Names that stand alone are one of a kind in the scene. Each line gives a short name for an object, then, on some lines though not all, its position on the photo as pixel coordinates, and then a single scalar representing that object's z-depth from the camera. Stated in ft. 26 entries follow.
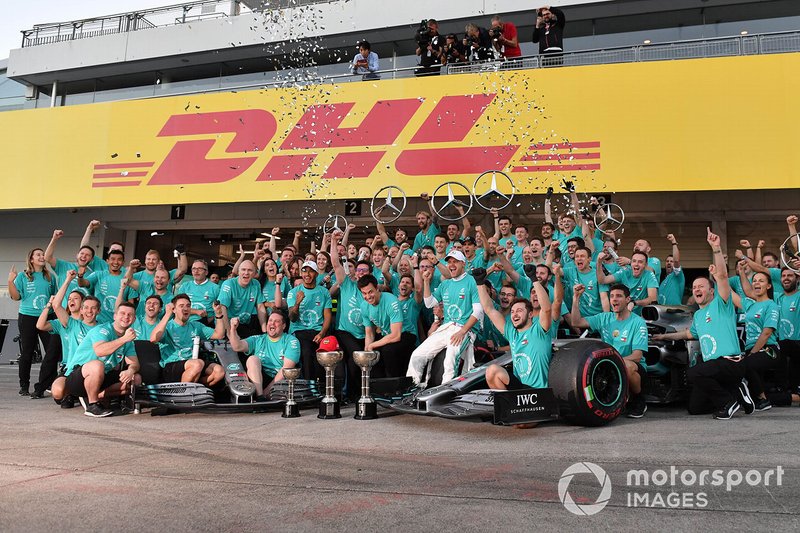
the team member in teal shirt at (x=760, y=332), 22.50
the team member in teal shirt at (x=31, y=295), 29.81
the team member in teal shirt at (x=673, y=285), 30.09
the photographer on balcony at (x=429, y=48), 41.06
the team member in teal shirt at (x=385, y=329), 25.17
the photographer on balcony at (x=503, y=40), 39.91
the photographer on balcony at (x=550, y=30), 39.81
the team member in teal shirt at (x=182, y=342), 23.52
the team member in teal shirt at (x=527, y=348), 19.42
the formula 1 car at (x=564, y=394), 18.25
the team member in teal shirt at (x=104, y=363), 22.93
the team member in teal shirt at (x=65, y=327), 24.43
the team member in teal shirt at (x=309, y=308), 26.76
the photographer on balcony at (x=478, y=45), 40.16
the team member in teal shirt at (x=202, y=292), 28.40
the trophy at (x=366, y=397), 21.55
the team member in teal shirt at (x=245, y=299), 27.50
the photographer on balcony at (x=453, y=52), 40.73
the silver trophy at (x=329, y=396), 21.79
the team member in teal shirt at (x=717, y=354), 21.07
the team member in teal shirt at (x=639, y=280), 27.02
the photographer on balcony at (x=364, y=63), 42.91
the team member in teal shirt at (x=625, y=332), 21.26
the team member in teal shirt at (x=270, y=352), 24.21
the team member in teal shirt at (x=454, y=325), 22.21
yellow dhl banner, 35.22
